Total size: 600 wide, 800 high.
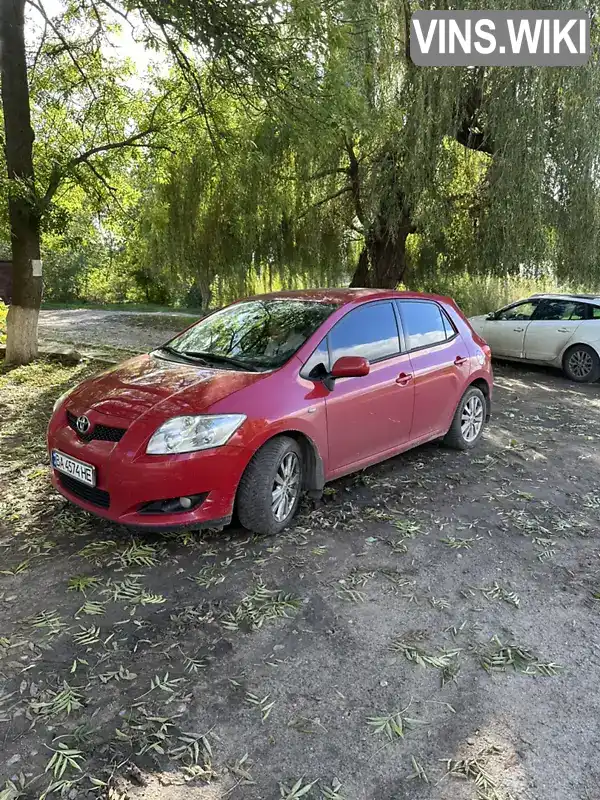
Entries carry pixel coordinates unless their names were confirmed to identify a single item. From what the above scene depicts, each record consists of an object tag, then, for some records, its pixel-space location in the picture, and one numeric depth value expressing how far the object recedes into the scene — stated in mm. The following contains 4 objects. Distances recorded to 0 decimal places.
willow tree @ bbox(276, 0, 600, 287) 9094
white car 9922
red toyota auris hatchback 3406
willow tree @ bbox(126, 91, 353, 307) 10922
